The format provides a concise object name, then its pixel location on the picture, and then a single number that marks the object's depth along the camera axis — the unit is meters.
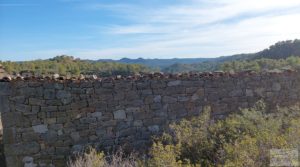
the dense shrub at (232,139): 2.66
